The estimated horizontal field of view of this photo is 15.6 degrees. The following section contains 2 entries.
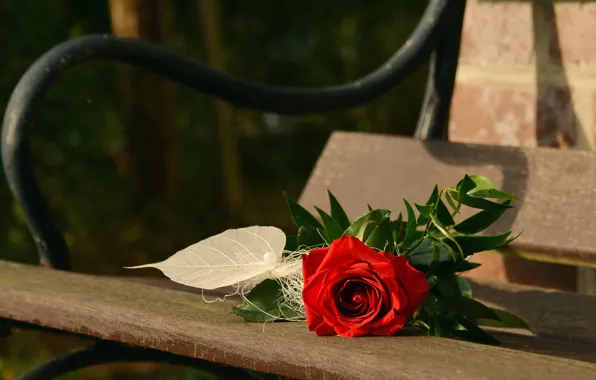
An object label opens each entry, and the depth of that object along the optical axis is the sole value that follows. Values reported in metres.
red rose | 1.11
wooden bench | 1.07
